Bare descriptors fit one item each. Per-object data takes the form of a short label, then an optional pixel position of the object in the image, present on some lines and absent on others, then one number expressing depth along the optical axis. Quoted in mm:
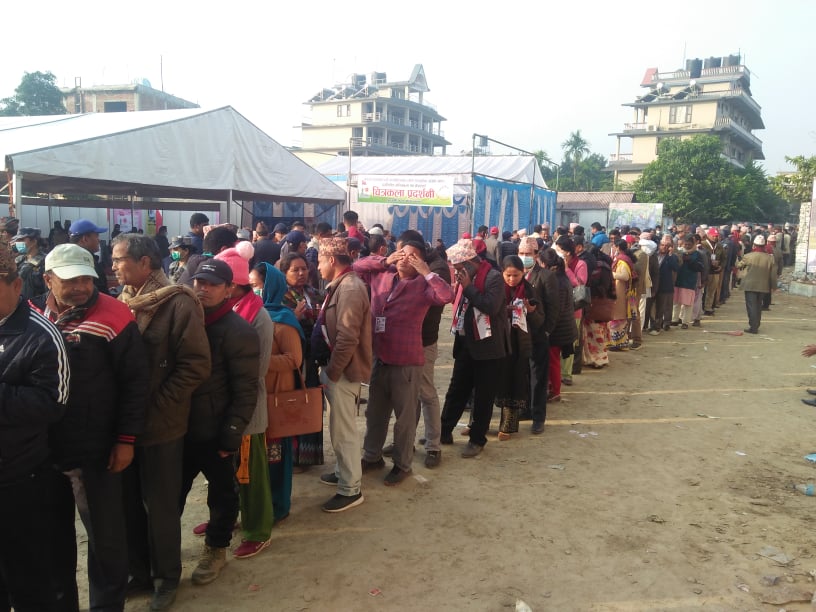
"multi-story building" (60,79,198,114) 60500
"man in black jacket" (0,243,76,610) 2162
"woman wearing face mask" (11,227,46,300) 5438
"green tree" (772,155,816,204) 21562
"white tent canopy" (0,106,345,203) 9234
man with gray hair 2713
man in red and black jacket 2420
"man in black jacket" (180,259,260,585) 2932
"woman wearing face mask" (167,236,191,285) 6280
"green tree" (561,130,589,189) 67500
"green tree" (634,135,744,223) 36719
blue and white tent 16453
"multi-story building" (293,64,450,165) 72750
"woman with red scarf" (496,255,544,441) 5242
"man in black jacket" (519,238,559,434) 5648
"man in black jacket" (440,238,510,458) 4715
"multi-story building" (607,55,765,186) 59125
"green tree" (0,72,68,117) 46688
